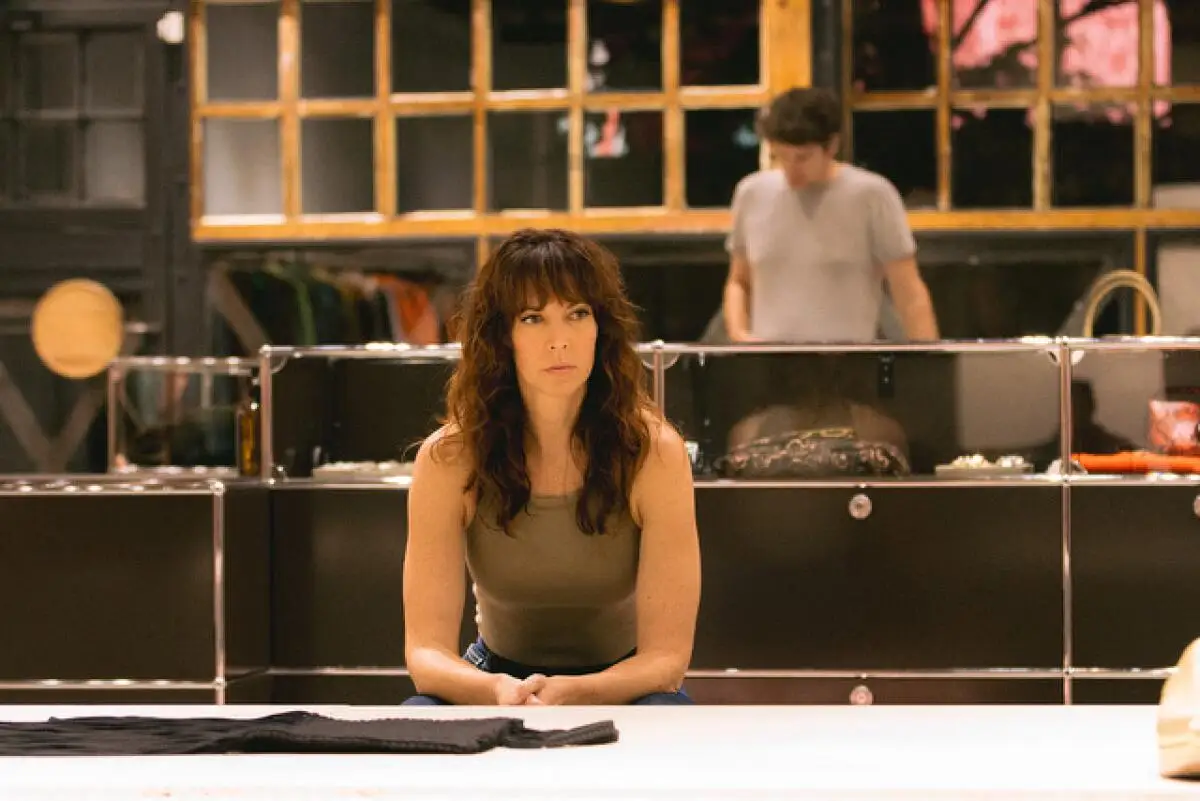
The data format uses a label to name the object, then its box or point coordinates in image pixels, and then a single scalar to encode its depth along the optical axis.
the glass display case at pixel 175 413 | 5.69
